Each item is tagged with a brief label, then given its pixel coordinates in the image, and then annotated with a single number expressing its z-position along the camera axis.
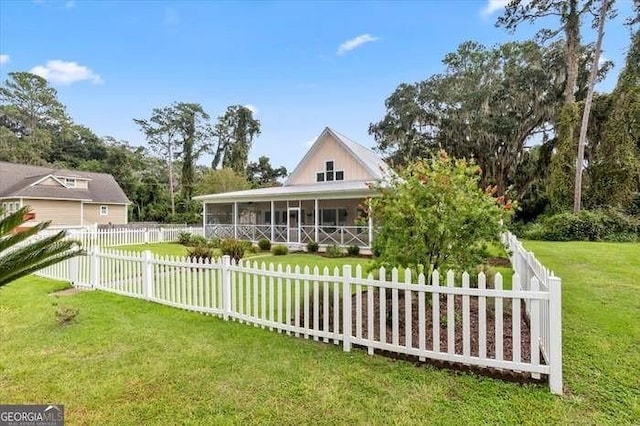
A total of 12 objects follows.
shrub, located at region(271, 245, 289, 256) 16.03
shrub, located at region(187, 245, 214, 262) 9.88
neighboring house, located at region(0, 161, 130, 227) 25.30
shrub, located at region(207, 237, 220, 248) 15.59
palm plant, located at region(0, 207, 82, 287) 2.97
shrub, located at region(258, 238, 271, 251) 17.75
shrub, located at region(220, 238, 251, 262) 11.79
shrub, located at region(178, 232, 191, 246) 20.14
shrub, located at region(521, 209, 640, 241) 17.95
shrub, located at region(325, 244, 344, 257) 14.84
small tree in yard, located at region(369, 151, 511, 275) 4.93
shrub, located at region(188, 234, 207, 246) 18.55
